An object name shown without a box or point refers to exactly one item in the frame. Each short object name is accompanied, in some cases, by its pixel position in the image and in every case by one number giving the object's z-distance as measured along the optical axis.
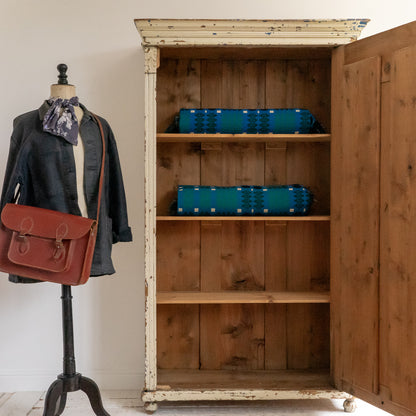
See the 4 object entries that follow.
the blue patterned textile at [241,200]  2.42
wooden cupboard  2.08
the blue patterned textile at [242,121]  2.44
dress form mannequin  2.11
